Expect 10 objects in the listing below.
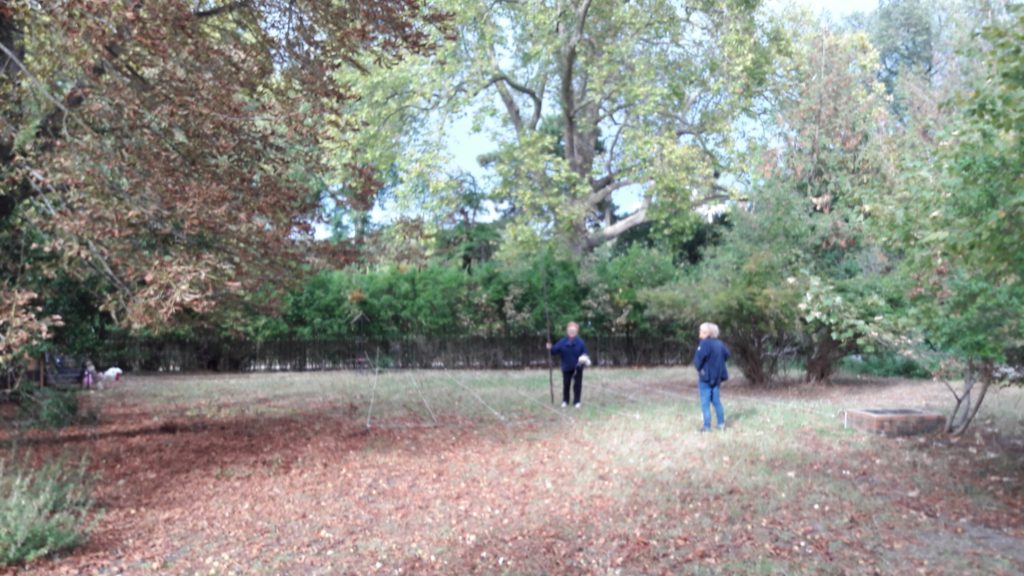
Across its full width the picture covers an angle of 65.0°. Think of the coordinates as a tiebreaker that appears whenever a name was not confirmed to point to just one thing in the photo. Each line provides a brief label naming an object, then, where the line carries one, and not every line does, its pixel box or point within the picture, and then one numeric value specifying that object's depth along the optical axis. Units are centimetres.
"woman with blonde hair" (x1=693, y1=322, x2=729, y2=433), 1073
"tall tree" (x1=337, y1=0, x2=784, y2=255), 2217
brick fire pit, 1075
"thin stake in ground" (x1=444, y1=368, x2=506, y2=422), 1323
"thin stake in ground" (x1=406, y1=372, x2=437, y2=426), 1328
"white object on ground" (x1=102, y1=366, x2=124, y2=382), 1999
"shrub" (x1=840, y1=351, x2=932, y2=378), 2047
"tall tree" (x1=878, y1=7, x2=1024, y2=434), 591
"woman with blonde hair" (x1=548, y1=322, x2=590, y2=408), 1357
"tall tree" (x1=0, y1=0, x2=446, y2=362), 770
